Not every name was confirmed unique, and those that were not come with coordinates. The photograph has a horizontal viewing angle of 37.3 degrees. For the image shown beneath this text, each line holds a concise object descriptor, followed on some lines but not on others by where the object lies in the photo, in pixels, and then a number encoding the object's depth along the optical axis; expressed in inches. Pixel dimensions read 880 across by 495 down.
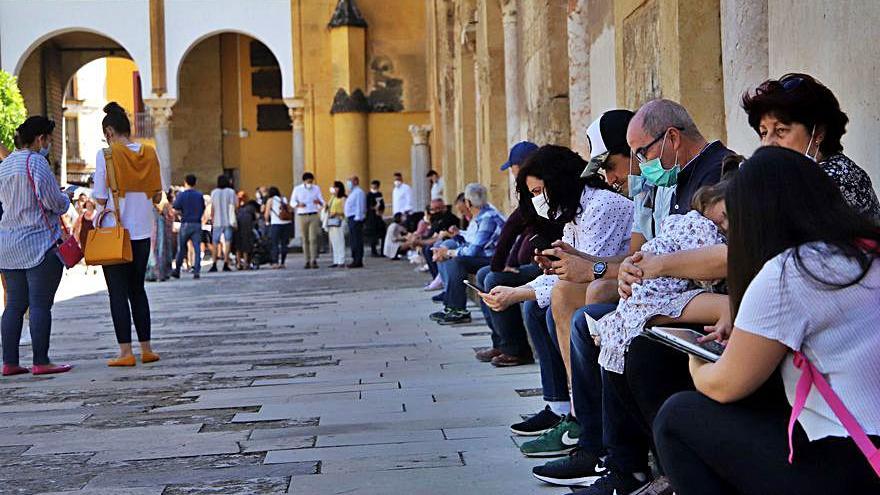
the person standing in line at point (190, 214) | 791.7
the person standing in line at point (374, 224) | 1091.3
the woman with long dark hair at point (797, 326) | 107.7
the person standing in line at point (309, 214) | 917.2
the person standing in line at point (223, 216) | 896.3
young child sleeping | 153.5
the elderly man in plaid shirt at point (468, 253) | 409.4
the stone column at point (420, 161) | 1250.0
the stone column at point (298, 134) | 1333.7
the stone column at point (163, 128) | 1322.6
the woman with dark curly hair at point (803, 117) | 156.4
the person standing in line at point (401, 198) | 1018.1
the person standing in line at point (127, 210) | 340.5
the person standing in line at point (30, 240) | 331.3
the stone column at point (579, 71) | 410.0
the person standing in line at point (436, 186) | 858.1
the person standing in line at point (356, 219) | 903.1
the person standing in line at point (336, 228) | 905.5
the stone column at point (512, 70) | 551.3
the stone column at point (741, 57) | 226.2
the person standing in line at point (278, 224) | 946.7
